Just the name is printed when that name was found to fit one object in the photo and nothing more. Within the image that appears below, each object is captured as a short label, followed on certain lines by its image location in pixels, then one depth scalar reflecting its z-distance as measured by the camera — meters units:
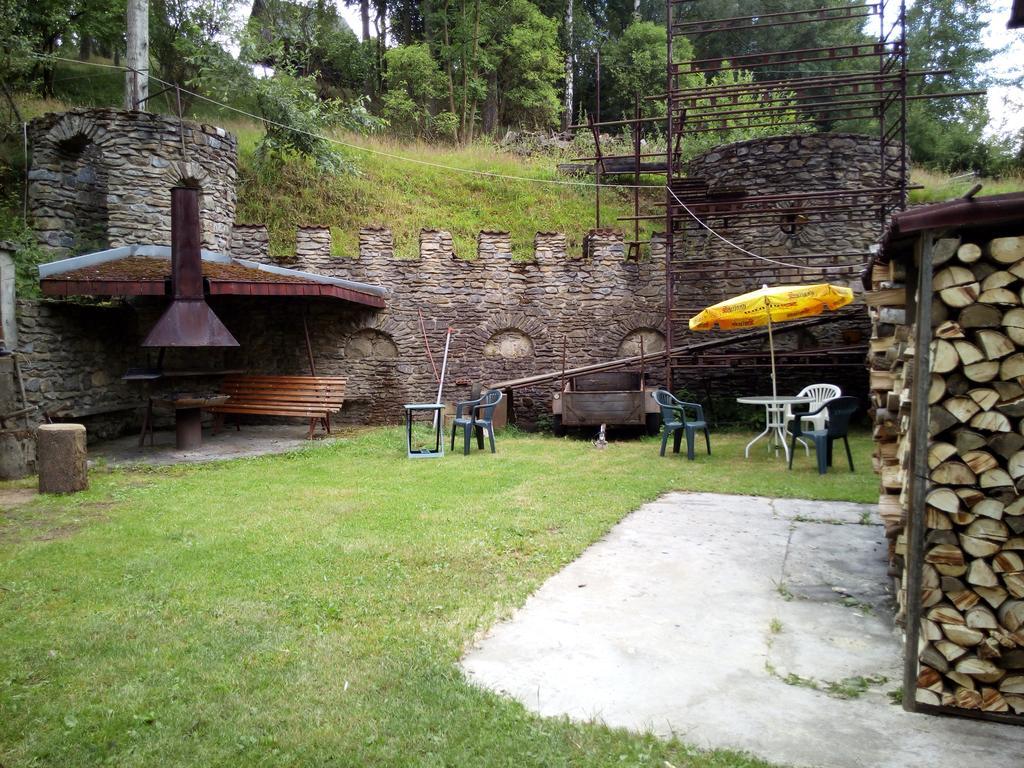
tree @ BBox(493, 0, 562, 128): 24.36
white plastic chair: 9.80
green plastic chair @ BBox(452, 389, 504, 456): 10.45
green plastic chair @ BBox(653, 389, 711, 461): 9.80
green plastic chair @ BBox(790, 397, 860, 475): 8.02
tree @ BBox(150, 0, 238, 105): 18.81
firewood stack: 2.96
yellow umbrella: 9.47
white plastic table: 9.51
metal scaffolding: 12.23
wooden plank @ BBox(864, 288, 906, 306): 4.16
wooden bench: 12.06
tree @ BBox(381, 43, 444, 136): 23.62
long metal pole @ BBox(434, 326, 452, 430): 13.33
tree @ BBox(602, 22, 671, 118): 25.45
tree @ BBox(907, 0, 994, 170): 23.45
